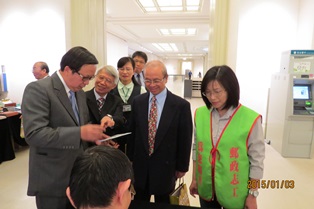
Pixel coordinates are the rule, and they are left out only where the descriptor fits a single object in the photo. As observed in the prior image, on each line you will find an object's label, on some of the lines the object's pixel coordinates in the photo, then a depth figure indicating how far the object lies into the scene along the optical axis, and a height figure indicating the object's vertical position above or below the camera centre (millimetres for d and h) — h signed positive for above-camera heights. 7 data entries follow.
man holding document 1197 -288
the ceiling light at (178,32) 10148 +2215
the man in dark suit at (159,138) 1659 -455
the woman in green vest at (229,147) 1314 -412
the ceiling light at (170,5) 6168 +2109
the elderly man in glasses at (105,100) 1853 -201
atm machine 4125 -491
